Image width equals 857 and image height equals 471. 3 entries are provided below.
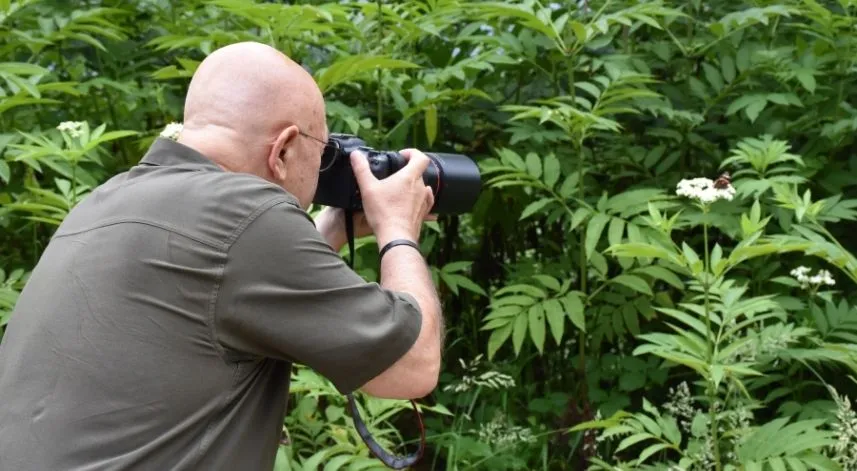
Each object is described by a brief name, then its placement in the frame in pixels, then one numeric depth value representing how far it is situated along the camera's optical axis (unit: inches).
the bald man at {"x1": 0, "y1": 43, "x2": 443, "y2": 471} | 72.9
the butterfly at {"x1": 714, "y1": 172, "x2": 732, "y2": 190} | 114.4
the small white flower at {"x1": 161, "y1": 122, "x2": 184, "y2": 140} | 117.3
